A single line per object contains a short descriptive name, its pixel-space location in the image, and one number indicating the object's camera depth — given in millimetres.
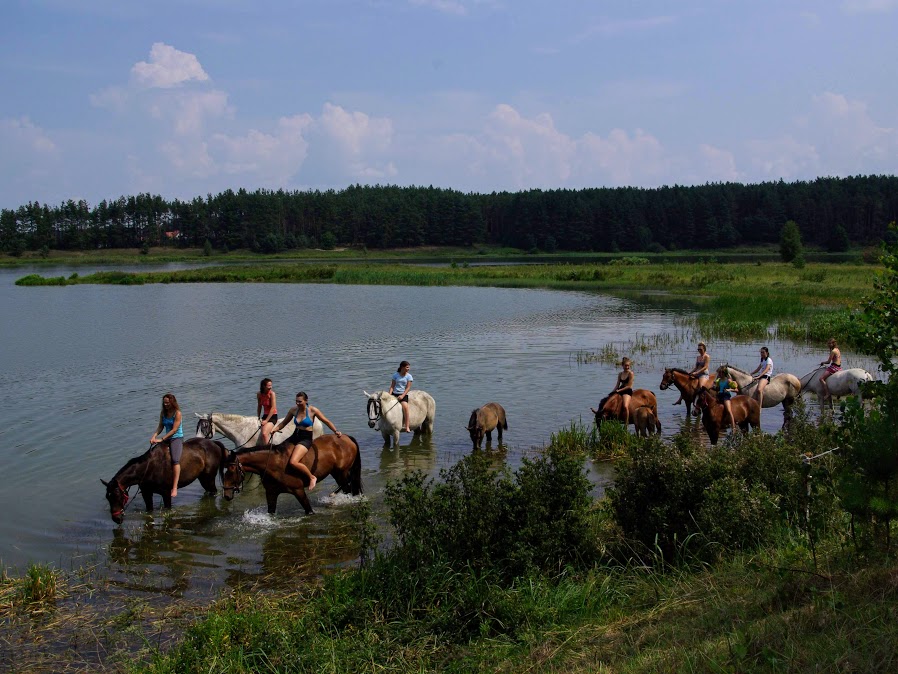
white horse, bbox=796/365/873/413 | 18891
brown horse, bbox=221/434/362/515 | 12297
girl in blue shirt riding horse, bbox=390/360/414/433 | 17297
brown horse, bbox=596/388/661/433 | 17344
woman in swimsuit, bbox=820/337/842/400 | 19125
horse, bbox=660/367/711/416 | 19516
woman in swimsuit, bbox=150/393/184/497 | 12914
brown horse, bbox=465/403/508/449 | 16562
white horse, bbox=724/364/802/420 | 18891
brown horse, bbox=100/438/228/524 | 12289
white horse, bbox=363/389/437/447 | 16828
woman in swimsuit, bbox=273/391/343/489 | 12633
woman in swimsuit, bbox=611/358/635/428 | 17266
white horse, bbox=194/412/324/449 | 14836
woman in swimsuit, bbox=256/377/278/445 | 14969
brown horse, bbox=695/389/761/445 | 16375
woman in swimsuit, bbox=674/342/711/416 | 19641
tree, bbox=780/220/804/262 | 83188
